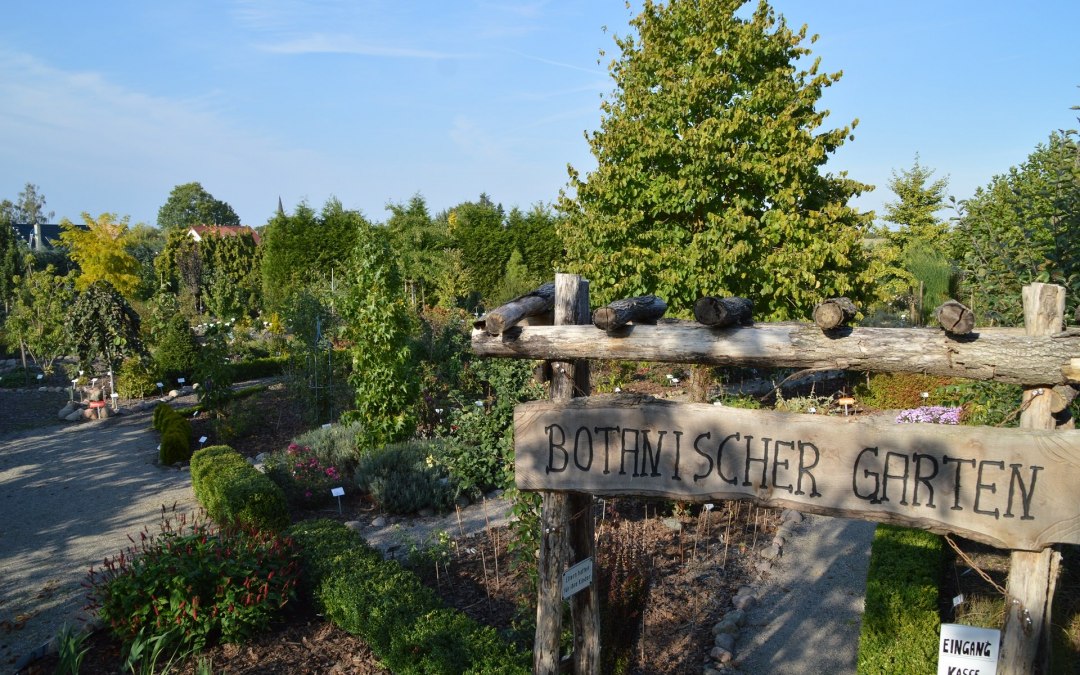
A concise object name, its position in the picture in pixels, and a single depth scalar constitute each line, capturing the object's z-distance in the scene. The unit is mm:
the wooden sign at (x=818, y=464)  2646
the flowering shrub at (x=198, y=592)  5098
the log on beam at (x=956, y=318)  2666
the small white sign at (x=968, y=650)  3105
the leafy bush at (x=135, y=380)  14648
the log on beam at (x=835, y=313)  2887
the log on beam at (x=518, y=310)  3471
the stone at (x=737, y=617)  5629
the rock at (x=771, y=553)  6914
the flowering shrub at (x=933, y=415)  9344
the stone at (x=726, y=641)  5262
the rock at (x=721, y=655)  5156
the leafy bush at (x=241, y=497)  7145
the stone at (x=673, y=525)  7270
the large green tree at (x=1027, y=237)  6172
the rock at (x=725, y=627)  5496
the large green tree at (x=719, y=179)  10547
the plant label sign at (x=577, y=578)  3693
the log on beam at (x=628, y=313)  3295
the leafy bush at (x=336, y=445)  9539
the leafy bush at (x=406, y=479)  8344
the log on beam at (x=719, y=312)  3096
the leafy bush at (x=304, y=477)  8742
